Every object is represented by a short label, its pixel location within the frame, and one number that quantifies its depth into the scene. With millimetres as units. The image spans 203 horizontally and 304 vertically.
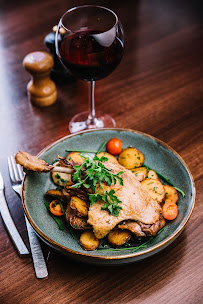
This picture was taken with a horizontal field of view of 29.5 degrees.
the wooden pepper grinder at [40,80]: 1539
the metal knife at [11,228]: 1149
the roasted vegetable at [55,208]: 1180
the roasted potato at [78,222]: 1090
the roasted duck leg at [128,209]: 1050
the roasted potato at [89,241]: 1074
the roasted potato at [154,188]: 1197
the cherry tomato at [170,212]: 1149
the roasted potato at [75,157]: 1323
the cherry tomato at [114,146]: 1379
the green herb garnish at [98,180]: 1062
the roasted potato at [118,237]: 1077
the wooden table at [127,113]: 1080
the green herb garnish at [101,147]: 1399
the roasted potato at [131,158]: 1330
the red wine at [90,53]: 1295
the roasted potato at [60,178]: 1283
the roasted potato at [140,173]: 1258
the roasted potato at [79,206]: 1089
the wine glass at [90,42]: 1301
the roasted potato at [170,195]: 1205
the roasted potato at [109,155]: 1325
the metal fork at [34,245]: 1101
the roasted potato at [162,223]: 1120
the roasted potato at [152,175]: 1287
